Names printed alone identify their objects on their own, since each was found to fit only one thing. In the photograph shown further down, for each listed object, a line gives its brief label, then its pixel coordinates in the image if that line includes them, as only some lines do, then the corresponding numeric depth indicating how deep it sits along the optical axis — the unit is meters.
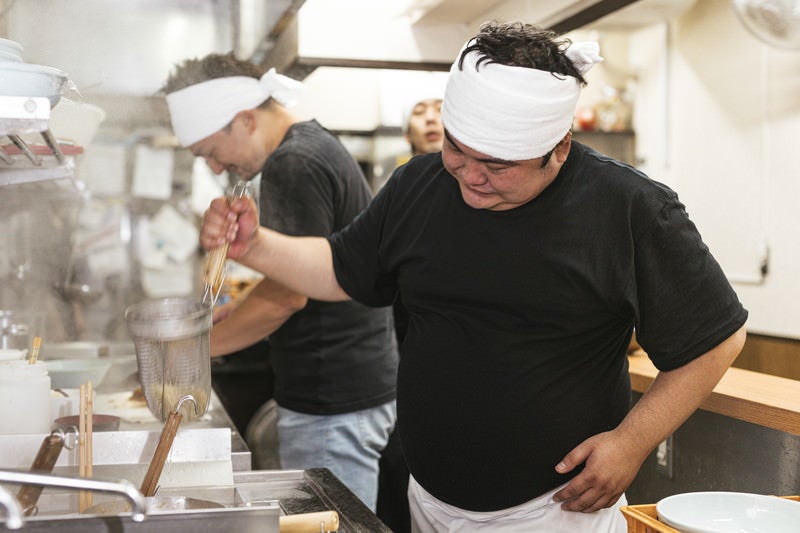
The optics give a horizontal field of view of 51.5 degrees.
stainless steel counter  1.27
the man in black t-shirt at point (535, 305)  1.39
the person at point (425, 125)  3.16
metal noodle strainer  1.44
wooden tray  1.15
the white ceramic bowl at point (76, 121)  1.66
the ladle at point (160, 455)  1.25
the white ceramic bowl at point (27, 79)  1.07
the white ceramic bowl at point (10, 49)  1.13
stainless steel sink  0.94
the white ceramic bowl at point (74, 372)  2.24
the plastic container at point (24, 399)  1.58
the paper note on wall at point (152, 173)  4.89
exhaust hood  3.05
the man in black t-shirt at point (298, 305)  2.12
